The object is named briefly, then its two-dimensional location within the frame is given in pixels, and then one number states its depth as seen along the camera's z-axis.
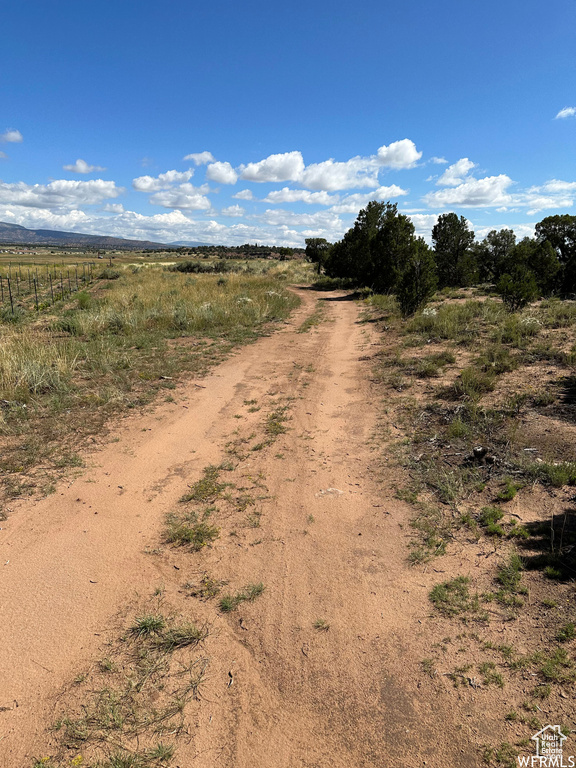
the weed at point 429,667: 2.65
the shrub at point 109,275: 33.88
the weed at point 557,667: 2.50
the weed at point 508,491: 4.32
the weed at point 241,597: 3.20
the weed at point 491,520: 3.87
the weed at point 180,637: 2.88
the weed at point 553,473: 4.40
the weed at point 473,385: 7.02
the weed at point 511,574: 3.26
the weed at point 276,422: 6.30
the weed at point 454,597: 3.11
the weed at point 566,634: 2.74
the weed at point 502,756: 2.16
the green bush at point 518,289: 13.25
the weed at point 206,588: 3.32
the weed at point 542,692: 2.41
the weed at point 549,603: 3.02
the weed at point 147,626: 2.96
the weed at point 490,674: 2.55
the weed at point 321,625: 3.04
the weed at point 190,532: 3.92
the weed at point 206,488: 4.63
